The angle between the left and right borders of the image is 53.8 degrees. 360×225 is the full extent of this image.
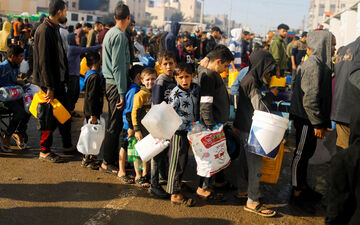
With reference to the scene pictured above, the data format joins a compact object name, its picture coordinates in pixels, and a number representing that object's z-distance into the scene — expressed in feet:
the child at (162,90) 13.29
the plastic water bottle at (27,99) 17.92
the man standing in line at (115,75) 15.02
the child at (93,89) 15.89
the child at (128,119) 14.66
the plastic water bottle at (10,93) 17.54
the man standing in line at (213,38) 43.24
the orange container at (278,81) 21.07
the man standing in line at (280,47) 34.68
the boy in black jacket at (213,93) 12.74
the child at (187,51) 31.07
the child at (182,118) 12.90
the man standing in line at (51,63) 16.05
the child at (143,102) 13.96
